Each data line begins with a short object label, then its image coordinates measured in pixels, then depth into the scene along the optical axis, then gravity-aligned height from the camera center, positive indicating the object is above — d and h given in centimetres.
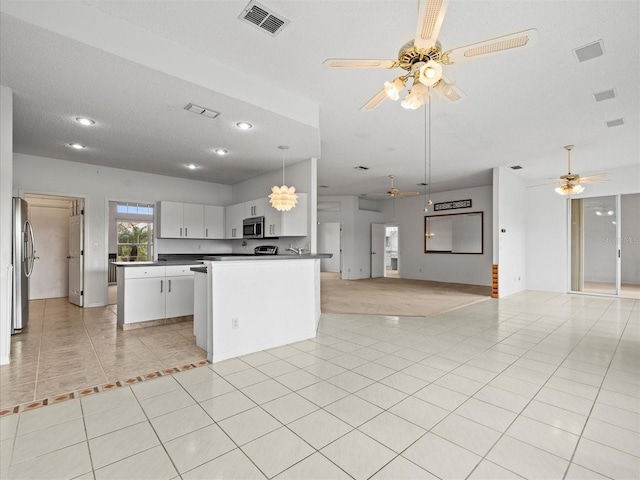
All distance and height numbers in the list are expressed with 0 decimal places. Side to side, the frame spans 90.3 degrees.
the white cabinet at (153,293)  443 -75
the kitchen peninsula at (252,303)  329 -70
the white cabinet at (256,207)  607 +67
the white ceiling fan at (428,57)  194 +129
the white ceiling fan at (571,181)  596 +113
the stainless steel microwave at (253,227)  609 +27
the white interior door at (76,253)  599 -23
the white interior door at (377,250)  1193 -34
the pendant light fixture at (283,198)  479 +66
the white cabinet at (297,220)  544 +36
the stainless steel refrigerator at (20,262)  396 -27
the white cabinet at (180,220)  655 +45
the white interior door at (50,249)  683 -17
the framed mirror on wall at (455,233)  996 +26
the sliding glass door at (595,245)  752 -10
